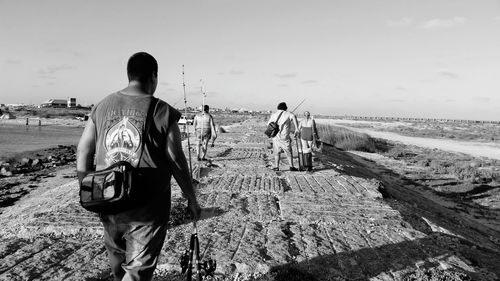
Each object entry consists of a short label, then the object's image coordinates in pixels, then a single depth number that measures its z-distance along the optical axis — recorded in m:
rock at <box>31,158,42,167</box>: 18.58
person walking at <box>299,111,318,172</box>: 10.40
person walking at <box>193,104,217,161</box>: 11.97
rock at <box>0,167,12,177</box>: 15.45
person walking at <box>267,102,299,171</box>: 9.98
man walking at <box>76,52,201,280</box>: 2.62
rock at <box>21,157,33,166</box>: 18.87
